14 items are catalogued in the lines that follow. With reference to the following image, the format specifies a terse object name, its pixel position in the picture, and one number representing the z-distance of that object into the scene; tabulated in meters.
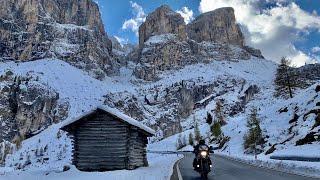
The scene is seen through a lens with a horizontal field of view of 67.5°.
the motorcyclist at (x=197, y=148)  11.52
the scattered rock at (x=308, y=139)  22.24
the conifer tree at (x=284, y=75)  43.34
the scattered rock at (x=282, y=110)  35.69
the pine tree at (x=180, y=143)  69.52
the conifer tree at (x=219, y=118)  58.76
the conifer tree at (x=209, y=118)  65.86
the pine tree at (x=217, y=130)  49.04
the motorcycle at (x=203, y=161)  11.28
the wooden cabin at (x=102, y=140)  17.32
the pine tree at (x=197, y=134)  59.20
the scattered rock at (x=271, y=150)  26.46
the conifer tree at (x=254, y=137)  30.68
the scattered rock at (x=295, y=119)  30.10
